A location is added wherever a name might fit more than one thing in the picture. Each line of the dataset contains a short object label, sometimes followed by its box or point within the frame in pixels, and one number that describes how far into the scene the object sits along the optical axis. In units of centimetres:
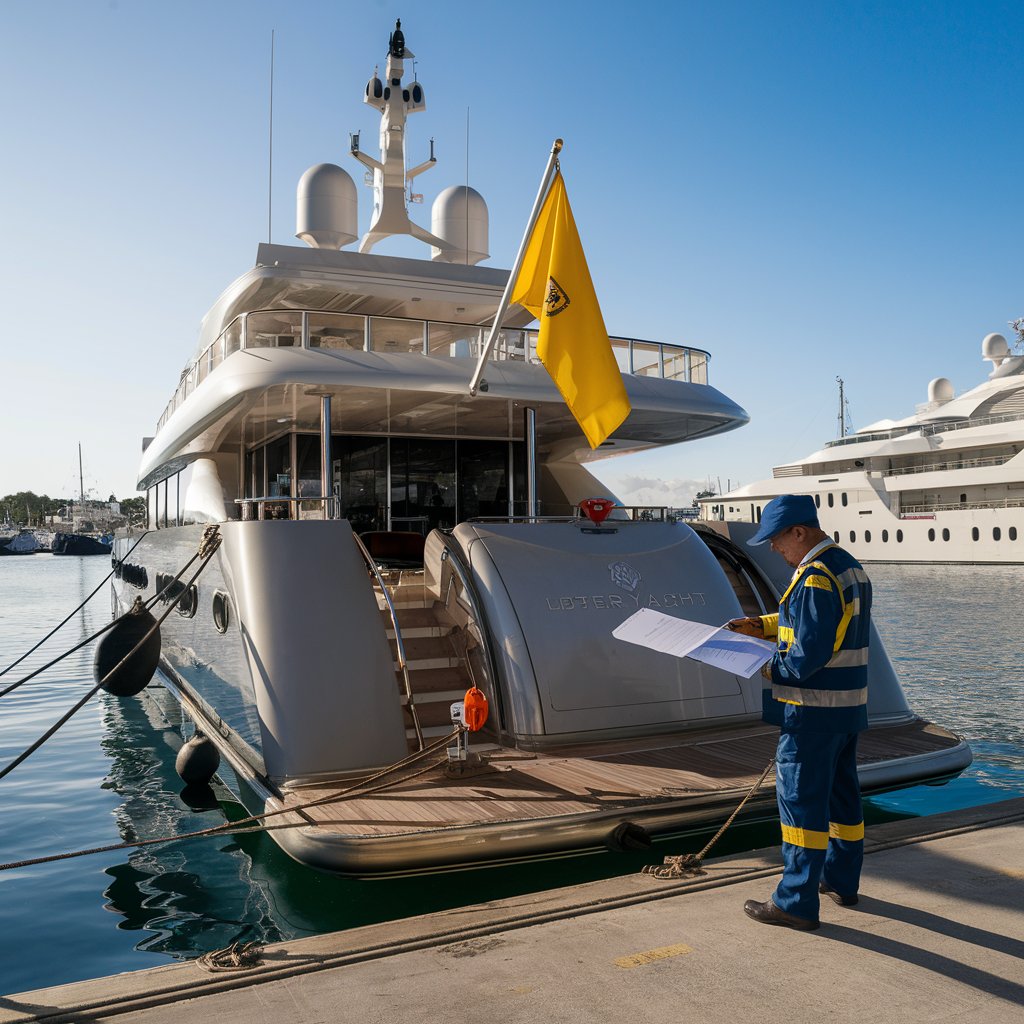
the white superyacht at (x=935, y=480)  5006
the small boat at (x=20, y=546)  9488
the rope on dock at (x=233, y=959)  396
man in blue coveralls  407
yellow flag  883
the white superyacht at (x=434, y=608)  607
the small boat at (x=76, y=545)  8919
